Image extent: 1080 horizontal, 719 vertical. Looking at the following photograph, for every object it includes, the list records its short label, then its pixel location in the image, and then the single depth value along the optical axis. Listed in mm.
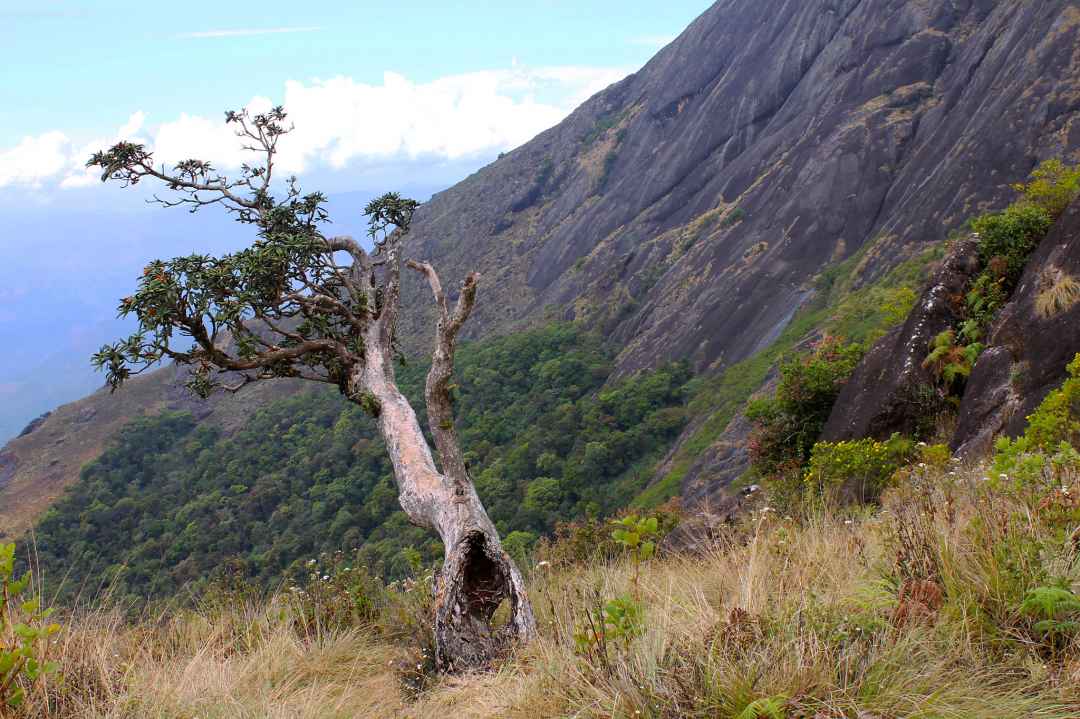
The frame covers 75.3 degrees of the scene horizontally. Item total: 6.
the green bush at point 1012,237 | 11008
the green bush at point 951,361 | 10305
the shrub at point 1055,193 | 11289
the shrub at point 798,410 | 14102
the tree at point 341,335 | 5789
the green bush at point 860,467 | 8203
